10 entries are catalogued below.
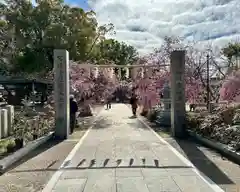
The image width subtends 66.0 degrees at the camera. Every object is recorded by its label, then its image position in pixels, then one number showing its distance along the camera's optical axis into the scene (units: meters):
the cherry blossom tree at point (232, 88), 8.58
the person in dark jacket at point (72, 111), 8.41
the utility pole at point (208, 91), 10.70
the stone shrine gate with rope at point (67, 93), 7.31
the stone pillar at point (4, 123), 7.56
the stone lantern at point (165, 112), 10.26
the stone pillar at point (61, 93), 7.29
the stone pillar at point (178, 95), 7.55
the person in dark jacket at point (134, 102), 14.75
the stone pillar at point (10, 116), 7.99
